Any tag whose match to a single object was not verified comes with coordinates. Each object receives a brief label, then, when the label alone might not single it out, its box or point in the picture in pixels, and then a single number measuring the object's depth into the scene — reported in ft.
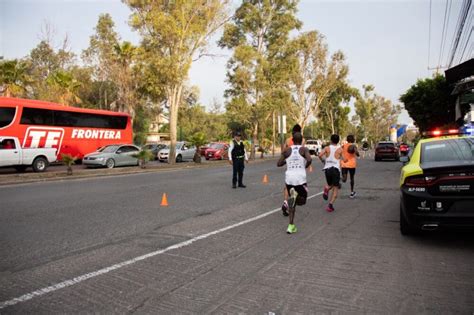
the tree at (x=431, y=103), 91.40
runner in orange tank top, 34.86
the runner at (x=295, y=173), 21.61
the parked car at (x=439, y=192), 16.87
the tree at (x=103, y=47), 129.18
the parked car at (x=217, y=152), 113.19
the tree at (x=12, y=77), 105.91
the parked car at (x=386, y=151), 96.02
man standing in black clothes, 43.14
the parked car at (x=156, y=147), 118.41
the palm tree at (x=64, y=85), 119.03
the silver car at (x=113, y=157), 76.33
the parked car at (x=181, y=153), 106.11
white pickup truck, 61.26
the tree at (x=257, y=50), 108.20
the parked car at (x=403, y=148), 95.44
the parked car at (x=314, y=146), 138.21
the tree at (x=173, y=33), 80.19
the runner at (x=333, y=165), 28.78
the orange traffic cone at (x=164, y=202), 31.05
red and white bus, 71.36
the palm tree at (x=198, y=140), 89.86
